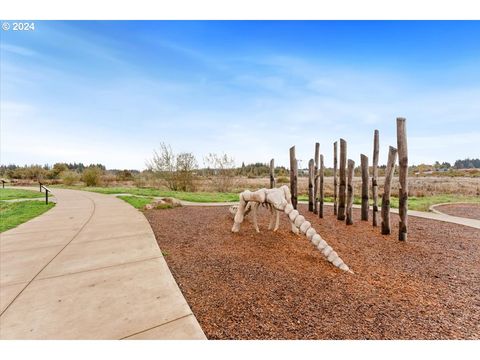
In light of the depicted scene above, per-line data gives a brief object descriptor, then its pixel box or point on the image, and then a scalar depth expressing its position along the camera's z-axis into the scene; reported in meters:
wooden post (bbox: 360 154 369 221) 6.97
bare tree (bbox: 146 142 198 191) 20.27
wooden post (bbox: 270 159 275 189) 9.49
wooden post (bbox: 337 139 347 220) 7.41
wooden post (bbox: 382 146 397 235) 5.75
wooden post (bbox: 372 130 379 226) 6.58
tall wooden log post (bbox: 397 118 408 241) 5.34
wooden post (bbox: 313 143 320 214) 8.55
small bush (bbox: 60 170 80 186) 28.42
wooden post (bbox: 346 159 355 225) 6.96
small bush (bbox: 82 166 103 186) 26.71
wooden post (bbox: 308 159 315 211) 8.66
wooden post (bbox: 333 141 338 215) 8.02
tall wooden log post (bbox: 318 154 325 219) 7.98
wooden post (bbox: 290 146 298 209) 8.44
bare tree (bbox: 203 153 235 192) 20.47
